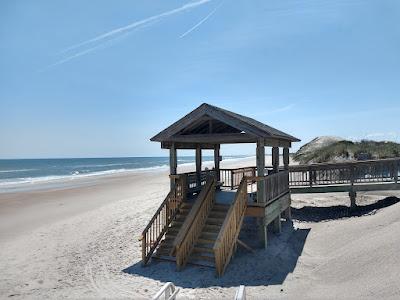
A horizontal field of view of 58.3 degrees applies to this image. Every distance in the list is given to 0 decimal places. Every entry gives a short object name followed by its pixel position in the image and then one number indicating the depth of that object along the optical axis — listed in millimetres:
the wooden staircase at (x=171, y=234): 10830
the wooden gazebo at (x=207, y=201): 10188
